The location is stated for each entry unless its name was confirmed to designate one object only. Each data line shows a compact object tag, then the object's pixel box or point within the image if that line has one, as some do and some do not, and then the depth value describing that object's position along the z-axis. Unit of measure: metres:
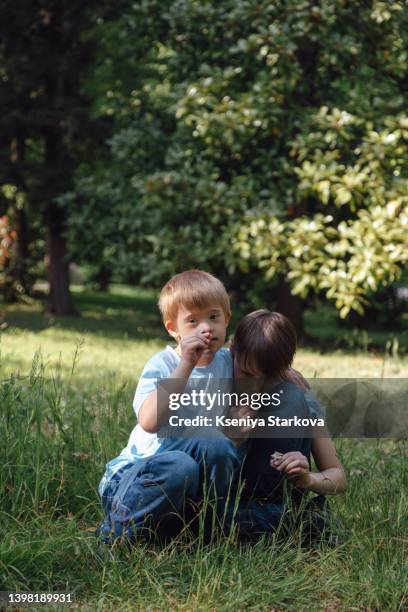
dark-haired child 5.00
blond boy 4.74
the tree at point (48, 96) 23.52
